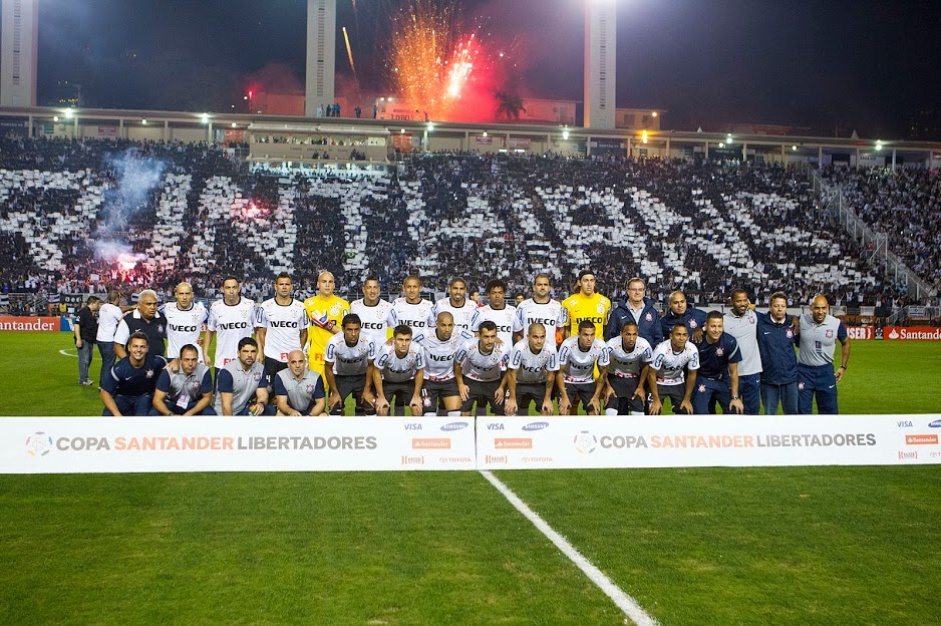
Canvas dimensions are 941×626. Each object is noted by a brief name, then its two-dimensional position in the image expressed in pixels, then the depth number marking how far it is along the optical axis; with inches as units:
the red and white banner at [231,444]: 322.0
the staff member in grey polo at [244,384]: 398.0
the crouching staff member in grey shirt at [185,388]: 395.5
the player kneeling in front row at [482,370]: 424.2
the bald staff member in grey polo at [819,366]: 443.2
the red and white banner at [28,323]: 1386.6
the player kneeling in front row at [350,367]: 422.9
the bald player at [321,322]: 495.8
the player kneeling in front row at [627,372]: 439.2
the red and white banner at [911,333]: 1440.7
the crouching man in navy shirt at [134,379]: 400.2
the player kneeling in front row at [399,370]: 415.5
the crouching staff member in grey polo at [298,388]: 398.6
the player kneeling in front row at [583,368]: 426.3
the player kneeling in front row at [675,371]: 426.9
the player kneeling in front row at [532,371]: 420.2
